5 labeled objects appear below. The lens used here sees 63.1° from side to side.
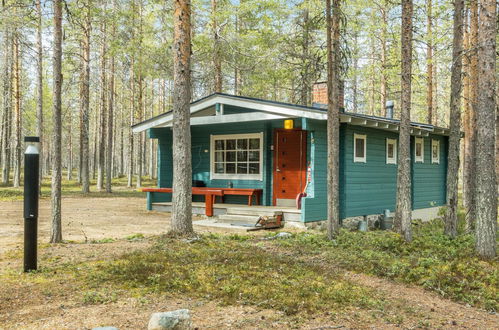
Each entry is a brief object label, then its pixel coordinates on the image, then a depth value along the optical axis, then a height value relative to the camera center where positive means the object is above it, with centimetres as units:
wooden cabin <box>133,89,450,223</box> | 1056 +40
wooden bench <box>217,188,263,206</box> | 1123 -62
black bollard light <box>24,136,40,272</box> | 493 -38
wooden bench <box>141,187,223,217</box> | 1141 -72
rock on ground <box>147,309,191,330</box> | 329 -124
